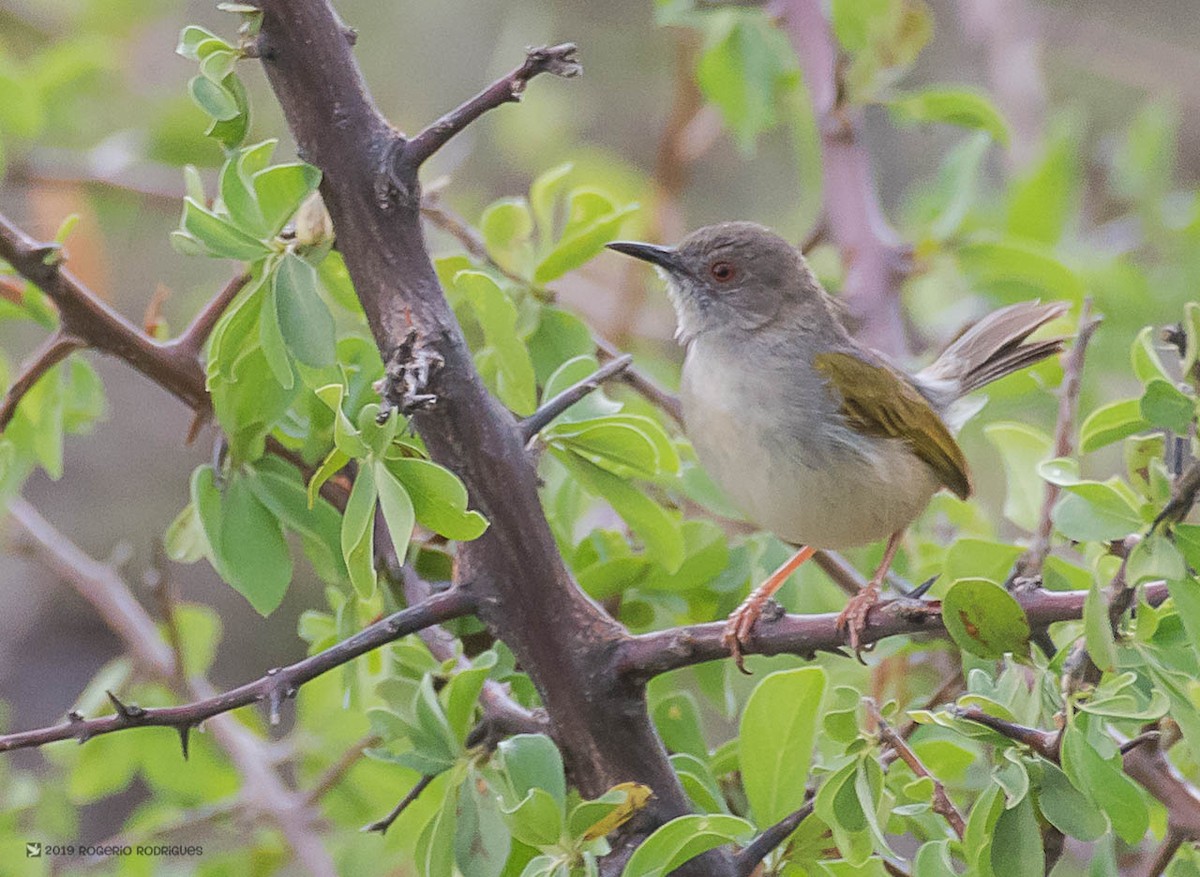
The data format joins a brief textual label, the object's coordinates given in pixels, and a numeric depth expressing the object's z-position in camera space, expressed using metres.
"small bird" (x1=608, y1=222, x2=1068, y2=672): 5.80
